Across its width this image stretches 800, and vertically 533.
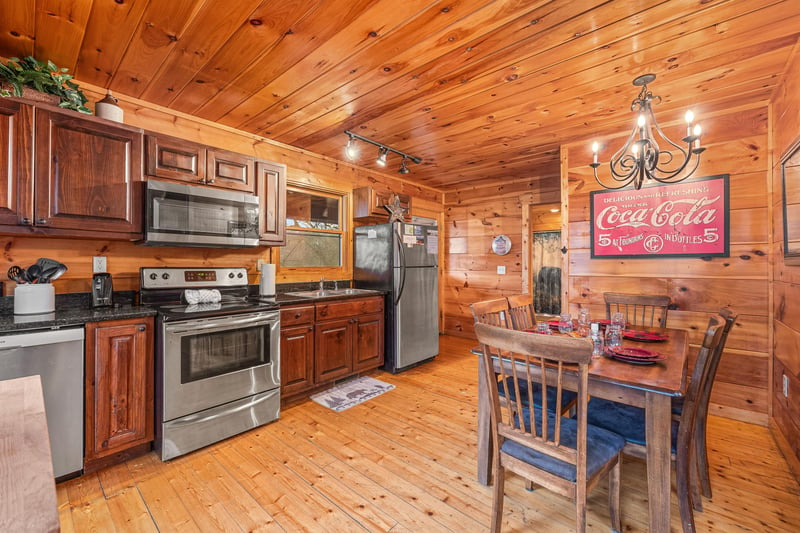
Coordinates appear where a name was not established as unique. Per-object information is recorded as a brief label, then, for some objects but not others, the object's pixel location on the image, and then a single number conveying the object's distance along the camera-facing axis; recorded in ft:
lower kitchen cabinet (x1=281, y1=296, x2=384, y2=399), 9.82
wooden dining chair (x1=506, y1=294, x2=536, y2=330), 8.38
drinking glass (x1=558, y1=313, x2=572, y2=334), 7.16
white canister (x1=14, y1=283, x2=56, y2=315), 6.70
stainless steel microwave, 8.01
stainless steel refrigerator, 12.77
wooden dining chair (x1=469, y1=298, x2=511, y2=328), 7.28
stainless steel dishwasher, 5.84
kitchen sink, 11.24
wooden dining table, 4.57
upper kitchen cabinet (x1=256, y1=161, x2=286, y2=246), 10.16
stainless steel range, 7.27
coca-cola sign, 9.39
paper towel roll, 10.74
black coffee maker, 7.80
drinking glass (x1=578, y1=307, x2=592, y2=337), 7.39
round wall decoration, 16.81
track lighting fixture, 10.59
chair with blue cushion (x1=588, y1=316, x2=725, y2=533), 4.79
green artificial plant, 6.59
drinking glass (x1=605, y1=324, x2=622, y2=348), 6.29
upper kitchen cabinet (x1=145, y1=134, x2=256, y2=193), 8.21
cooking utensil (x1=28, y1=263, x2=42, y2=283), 6.95
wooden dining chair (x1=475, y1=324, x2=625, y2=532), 4.23
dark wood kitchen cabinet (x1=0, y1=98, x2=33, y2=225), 6.39
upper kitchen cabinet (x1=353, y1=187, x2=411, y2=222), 13.97
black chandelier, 6.29
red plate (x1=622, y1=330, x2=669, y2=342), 6.82
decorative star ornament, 13.96
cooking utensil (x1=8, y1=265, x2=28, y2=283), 6.96
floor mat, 10.09
